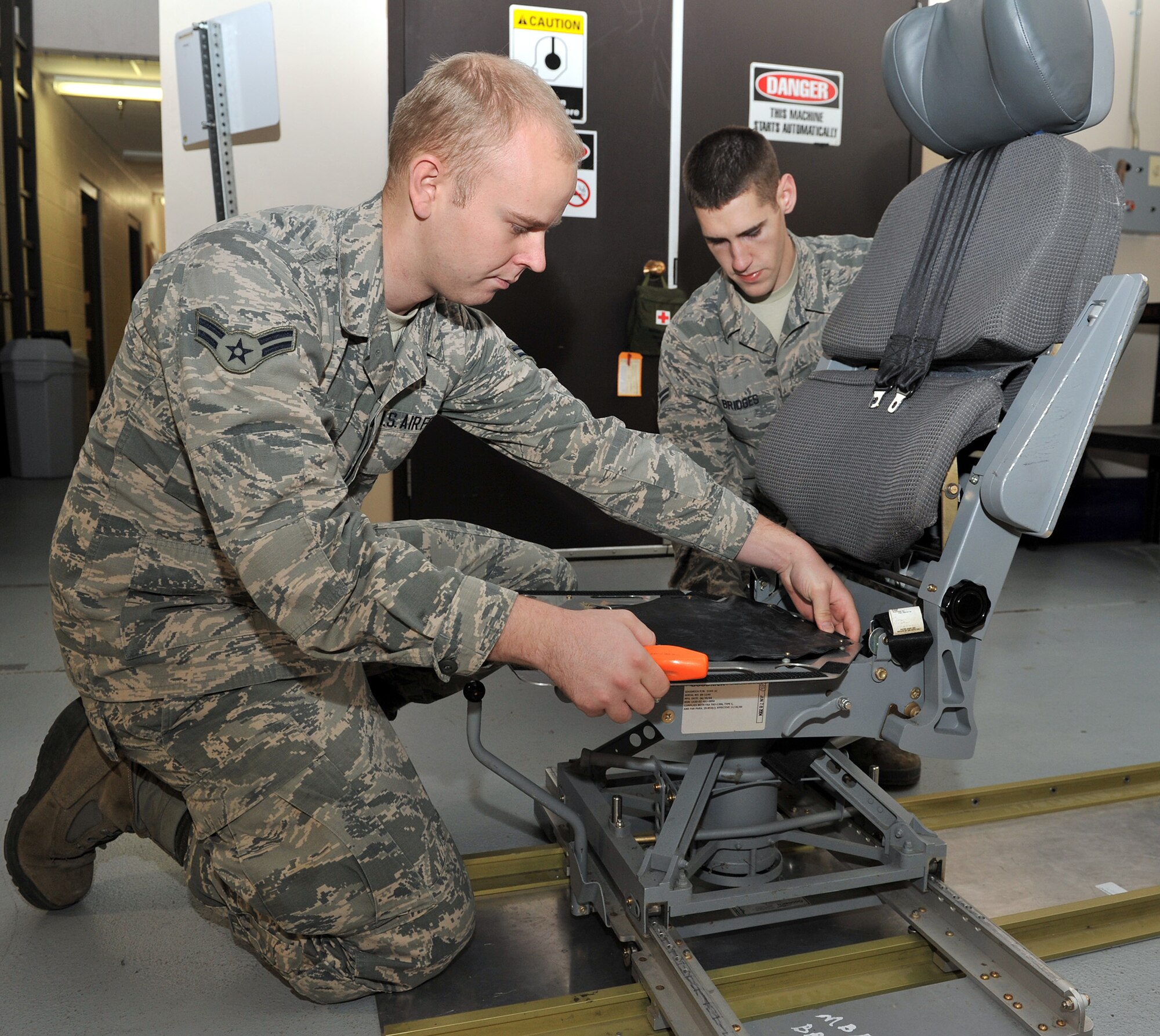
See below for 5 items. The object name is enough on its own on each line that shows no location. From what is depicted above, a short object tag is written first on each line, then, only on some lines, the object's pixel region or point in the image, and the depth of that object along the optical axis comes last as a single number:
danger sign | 4.03
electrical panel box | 4.27
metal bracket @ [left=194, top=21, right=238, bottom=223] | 3.23
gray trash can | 6.34
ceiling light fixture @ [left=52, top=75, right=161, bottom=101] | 7.93
